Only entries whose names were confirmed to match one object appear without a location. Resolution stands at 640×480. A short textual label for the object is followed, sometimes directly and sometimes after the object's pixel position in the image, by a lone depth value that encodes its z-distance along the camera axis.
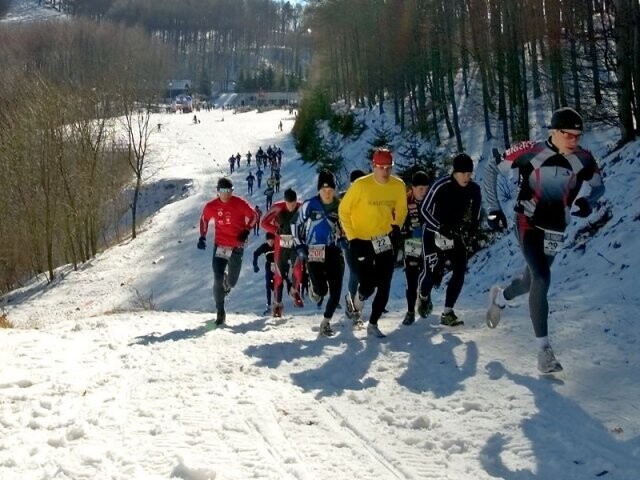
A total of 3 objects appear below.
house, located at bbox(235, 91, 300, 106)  133.38
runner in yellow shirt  7.91
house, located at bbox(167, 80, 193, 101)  146.11
